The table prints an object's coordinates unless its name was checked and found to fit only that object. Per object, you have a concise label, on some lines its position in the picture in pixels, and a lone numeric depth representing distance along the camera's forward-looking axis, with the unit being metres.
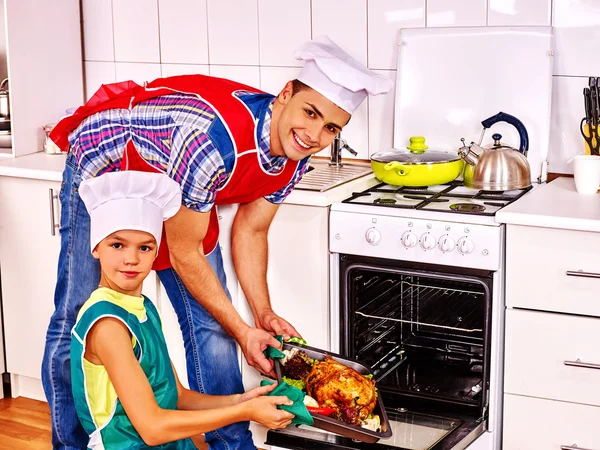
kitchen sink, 2.79
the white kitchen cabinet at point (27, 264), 3.17
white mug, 2.61
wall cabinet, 3.30
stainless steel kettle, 2.72
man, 2.03
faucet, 3.14
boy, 1.77
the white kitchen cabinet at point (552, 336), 2.39
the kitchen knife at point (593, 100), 2.71
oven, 2.45
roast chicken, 2.02
